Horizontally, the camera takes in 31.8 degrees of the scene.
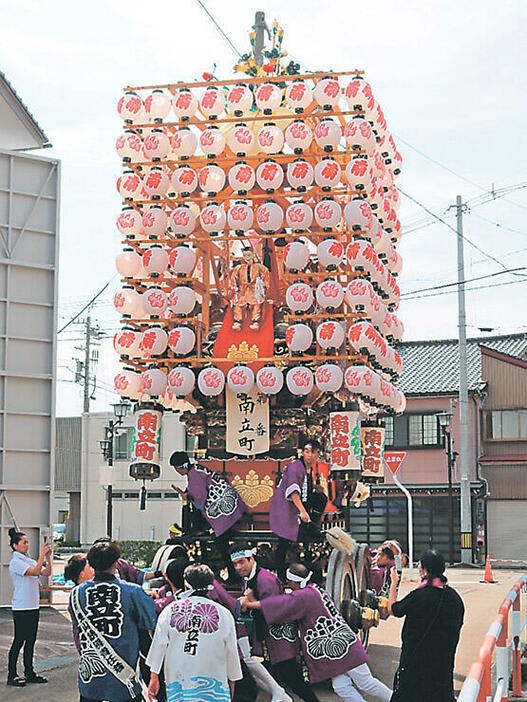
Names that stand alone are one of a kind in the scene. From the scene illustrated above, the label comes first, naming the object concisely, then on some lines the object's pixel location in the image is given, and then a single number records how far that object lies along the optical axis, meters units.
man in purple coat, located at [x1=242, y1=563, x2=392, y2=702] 7.61
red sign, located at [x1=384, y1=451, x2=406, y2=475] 19.55
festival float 10.51
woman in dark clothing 6.54
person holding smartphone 9.84
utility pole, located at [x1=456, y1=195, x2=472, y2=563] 30.23
